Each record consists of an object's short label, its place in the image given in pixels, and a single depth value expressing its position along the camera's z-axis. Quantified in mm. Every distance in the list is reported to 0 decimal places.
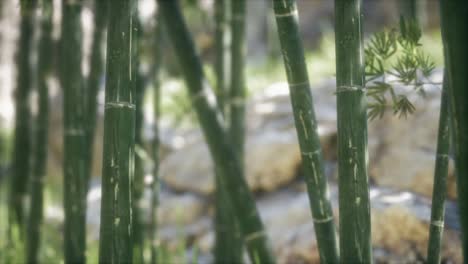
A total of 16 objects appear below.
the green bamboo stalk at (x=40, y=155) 2719
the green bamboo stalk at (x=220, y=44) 2650
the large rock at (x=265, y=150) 3682
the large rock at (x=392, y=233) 2395
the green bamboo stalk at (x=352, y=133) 1295
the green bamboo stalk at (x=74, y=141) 2059
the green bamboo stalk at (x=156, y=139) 2758
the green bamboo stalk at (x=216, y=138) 1895
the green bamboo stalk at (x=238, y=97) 2559
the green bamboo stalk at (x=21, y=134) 2982
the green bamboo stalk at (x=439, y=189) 1495
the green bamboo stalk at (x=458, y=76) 1016
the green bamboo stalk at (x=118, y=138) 1331
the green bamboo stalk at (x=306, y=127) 1492
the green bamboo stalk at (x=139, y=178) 2232
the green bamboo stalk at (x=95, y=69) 2420
